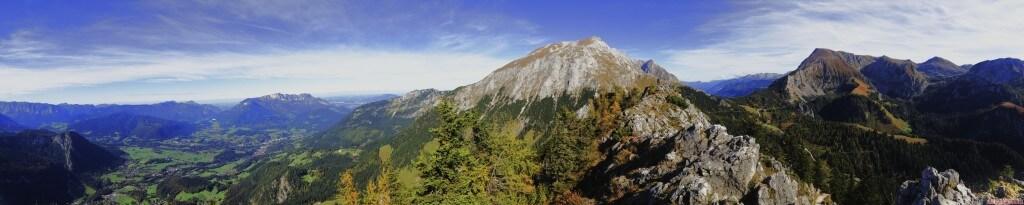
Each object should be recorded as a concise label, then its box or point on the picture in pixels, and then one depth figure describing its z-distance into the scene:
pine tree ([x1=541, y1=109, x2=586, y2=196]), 69.47
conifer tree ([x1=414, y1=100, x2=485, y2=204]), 45.03
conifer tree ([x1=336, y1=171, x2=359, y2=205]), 50.70
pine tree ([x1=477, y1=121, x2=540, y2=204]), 57.16
